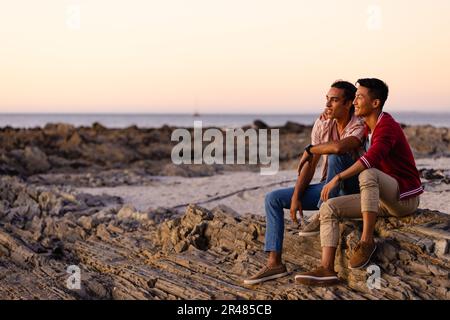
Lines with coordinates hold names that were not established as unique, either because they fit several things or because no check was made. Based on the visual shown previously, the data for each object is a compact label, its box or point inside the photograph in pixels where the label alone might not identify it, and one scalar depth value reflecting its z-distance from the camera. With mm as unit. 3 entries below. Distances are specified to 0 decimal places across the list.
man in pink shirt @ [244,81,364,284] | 5320
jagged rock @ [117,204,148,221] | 9664
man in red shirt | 5043
